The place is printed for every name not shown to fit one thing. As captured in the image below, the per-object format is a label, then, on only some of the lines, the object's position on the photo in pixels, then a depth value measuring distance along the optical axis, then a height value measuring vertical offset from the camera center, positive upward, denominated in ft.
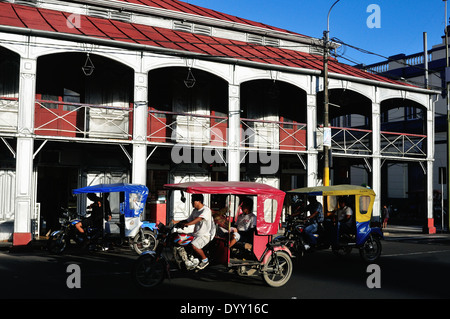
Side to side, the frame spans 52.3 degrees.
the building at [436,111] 102.42 +16.56
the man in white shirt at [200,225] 27.50 -2.88
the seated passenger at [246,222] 31.00 -3.03
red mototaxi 28.19 -2.51
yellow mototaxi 39.70 -4.10
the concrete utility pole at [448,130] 72.49 +7.80
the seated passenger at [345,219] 40.11 -3.60
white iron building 50.80 +10.99
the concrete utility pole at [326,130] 57.47 +6.15
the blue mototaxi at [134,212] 43.45 -3.34
